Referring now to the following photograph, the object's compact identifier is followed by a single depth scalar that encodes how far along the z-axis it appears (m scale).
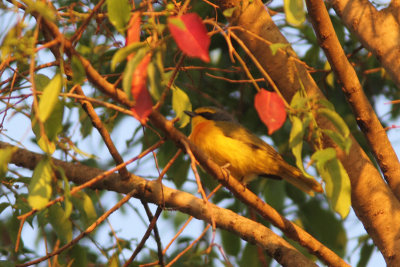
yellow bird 9.38
